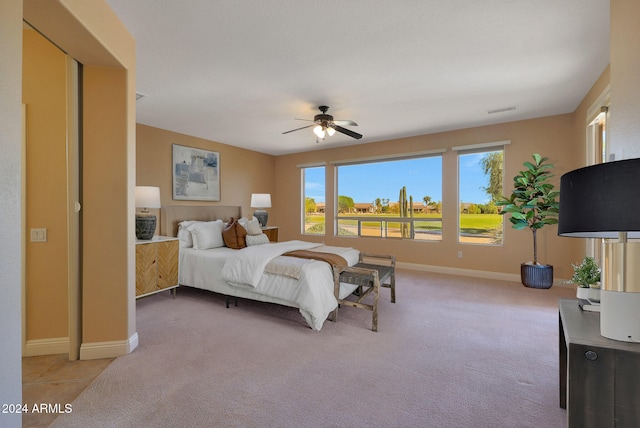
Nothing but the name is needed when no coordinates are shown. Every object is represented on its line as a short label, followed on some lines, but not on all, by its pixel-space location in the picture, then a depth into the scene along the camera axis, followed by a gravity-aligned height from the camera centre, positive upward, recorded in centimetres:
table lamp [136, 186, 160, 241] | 355 +3
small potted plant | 153 -36
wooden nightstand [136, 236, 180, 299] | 334 -64
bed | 282 -69
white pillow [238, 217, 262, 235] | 450 -22
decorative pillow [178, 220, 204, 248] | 427 -37
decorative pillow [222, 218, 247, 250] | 430 -34
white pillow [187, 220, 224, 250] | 413 -32
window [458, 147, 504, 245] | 490 +33
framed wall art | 512 +74
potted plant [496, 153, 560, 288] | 413 +9
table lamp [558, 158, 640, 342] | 93 -3
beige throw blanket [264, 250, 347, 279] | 295 -53
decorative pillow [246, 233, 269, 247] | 431 -40
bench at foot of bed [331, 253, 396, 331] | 277 -70
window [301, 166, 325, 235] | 682 +33
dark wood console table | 100 -61
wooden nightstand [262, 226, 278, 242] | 612 -42
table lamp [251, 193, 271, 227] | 603 +20
